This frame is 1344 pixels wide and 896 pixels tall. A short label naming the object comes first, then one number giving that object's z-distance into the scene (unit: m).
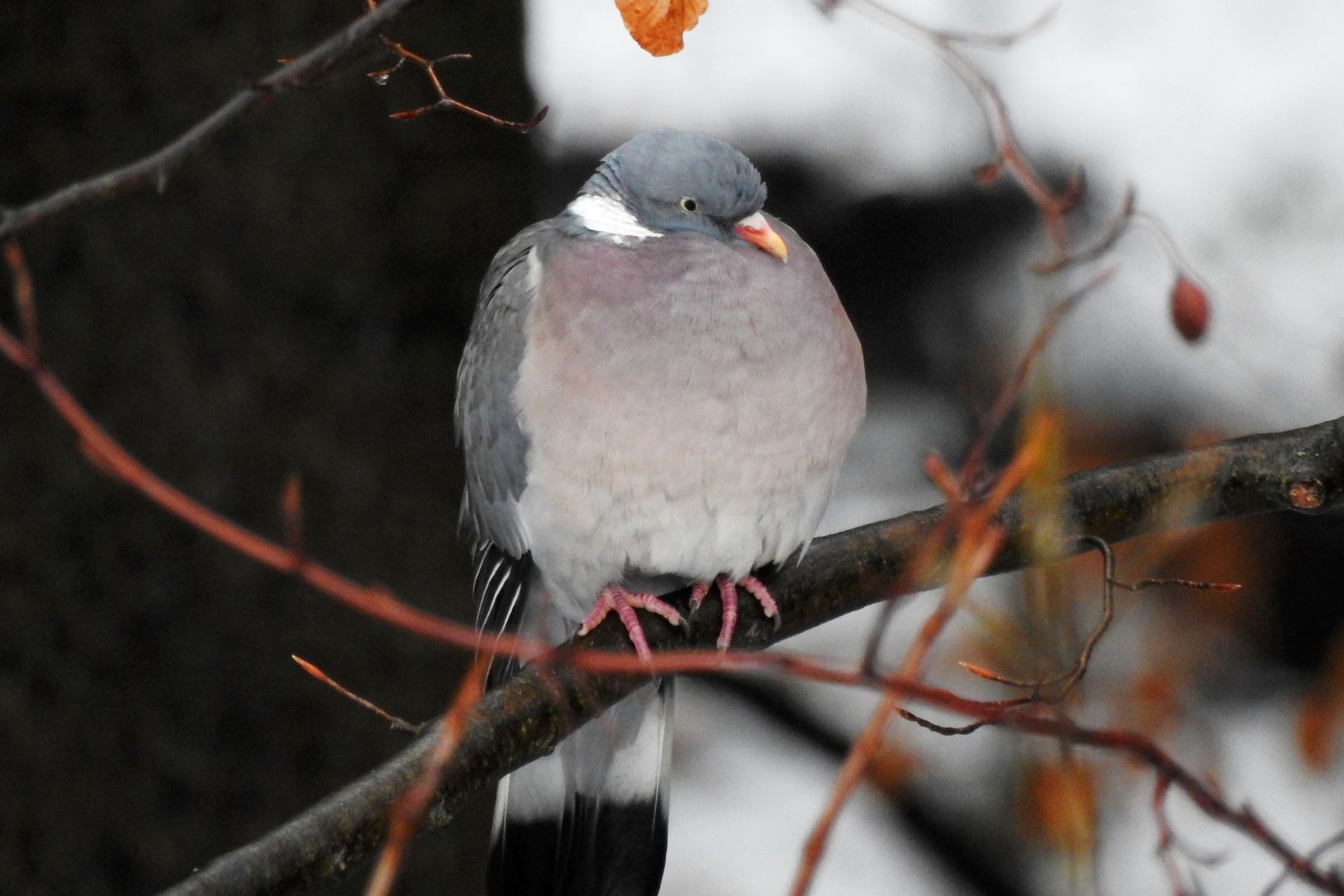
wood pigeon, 8.52
